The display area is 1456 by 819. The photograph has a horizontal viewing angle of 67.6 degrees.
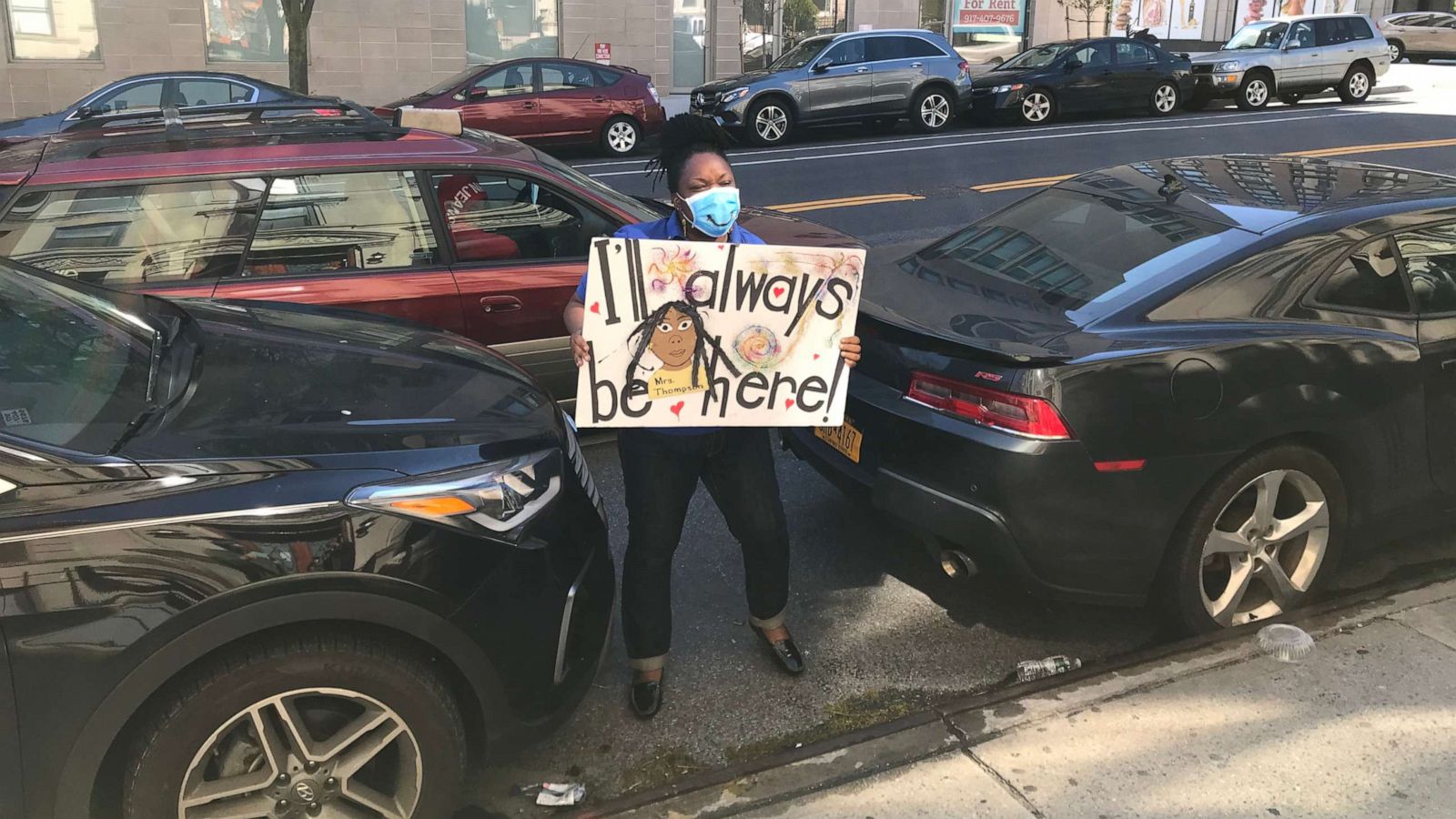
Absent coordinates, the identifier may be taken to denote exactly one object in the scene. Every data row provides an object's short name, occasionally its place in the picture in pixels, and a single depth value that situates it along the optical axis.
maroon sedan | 14.88
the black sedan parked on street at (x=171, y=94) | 12.51
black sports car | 3.19
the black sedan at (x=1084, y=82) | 17.50
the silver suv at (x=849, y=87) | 15.84
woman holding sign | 2.95
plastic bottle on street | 3.49
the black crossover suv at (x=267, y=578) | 2.17
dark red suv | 4.37
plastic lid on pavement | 3.48
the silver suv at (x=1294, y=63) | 19.38
